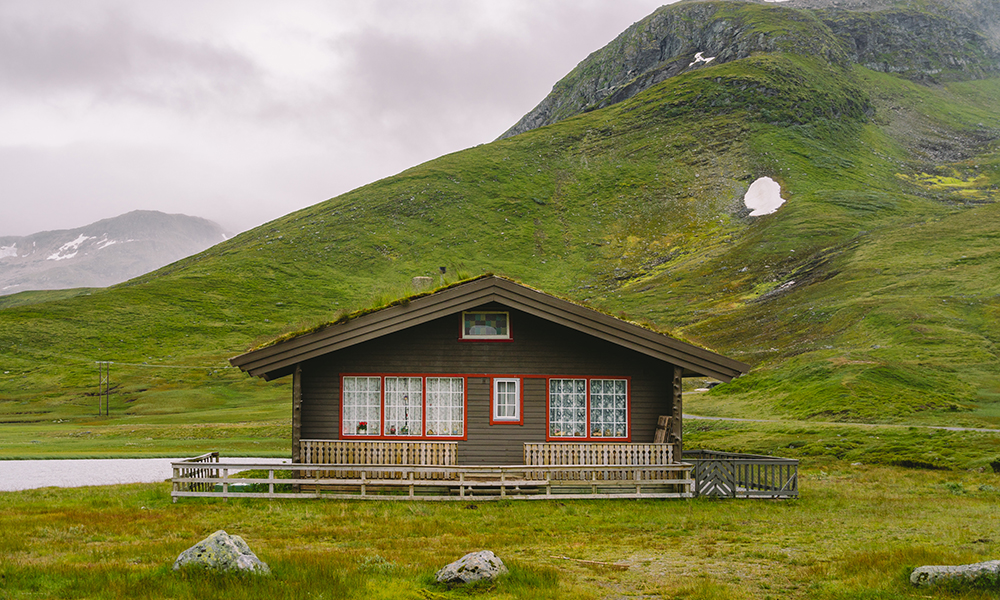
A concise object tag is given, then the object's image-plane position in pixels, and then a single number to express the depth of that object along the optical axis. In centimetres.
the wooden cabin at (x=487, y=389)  2266
